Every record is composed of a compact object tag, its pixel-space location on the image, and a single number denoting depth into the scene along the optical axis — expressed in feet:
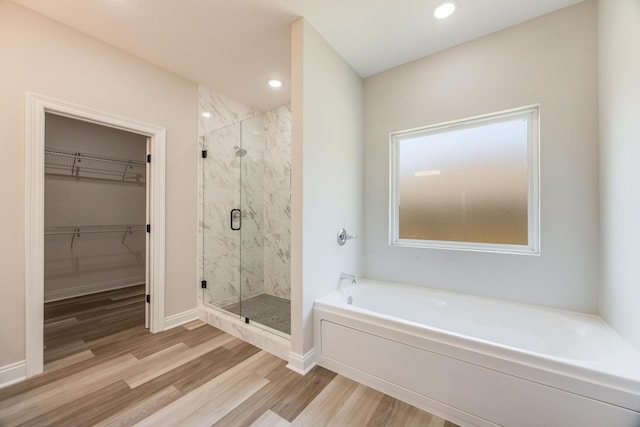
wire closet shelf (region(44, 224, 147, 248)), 11.72
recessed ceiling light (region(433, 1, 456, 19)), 5.97
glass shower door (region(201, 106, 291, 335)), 10.06
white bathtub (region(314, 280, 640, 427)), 3.87
